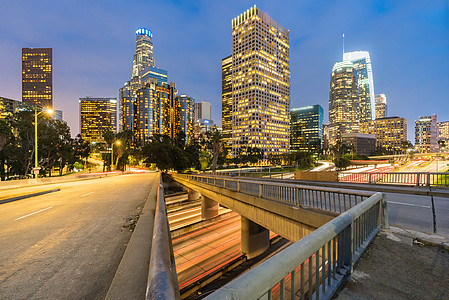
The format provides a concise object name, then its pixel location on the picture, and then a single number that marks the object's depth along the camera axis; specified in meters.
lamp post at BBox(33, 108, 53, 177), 20.40
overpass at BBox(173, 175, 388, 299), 1.71
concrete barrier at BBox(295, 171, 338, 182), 22.70
